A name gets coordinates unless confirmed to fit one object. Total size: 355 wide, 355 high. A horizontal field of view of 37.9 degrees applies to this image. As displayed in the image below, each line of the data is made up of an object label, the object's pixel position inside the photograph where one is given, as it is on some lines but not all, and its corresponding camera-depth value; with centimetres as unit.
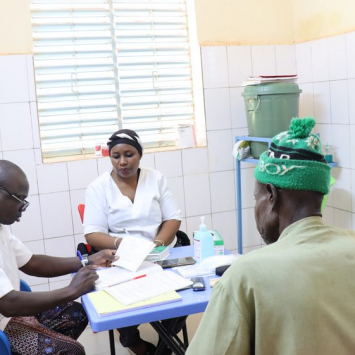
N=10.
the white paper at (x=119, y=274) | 213
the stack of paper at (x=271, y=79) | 354
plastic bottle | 238
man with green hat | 105
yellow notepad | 183
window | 368
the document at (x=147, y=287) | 193
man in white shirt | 200
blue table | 178
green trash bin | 354
